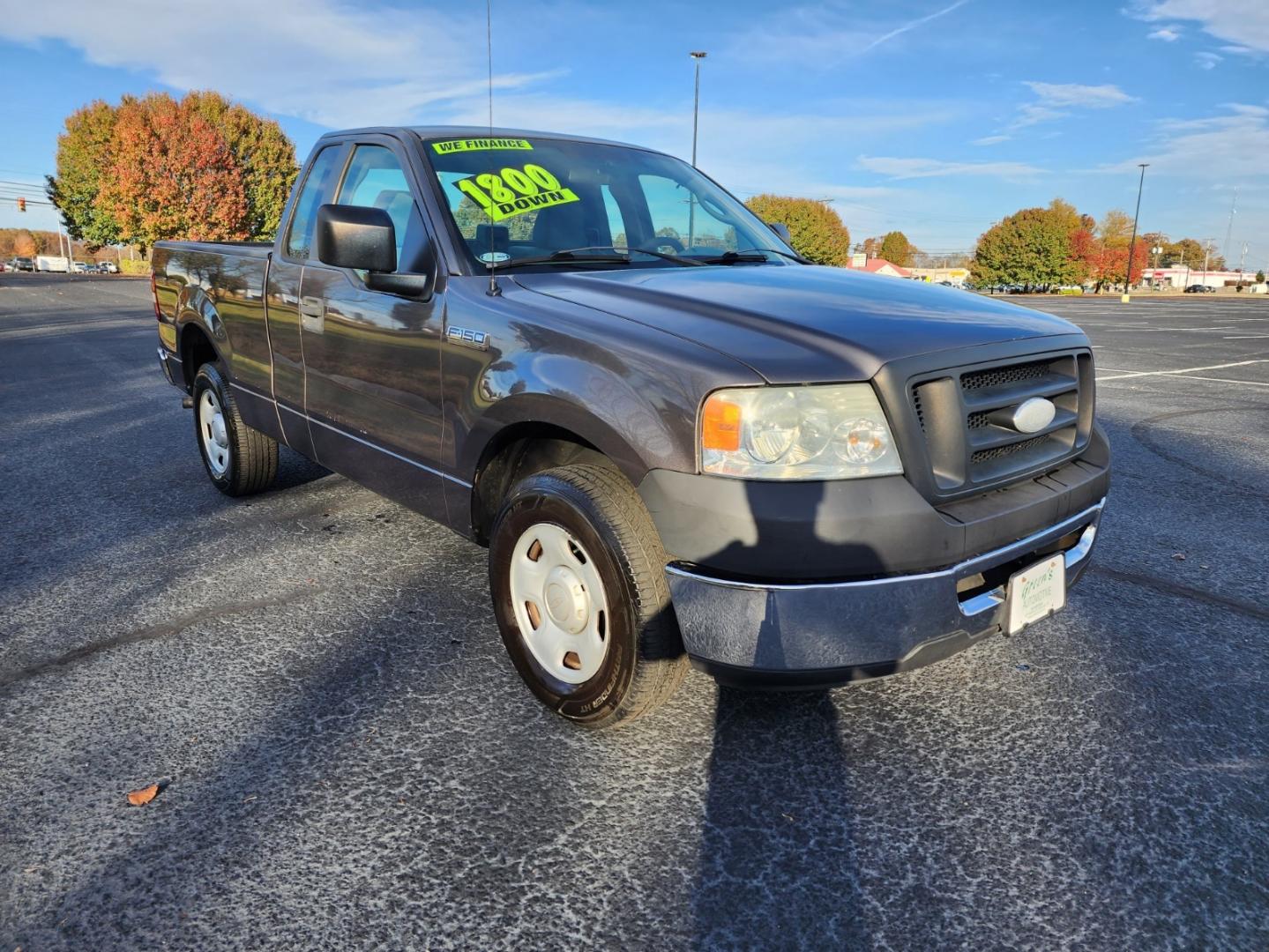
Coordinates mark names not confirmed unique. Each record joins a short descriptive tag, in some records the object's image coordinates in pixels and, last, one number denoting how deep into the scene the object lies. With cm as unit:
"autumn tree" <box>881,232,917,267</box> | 15475
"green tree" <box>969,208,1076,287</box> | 8906
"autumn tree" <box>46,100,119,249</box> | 6594
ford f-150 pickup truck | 214
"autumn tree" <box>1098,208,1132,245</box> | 12825
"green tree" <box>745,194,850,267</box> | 9354
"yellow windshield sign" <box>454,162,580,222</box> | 326
